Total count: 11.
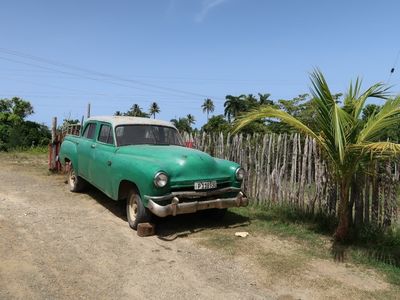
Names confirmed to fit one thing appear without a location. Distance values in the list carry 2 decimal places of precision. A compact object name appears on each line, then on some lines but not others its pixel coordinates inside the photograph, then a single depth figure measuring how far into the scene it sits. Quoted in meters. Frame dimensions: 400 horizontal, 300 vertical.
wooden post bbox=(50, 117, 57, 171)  13.01
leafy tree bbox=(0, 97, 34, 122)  35.58
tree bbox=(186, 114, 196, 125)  84.12
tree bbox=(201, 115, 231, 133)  44.75
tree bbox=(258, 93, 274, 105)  49.28
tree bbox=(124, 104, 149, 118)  69.14
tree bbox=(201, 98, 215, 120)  95.00
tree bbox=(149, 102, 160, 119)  89.25
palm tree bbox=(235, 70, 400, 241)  5.23
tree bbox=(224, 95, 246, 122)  63.44
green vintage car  5.96
